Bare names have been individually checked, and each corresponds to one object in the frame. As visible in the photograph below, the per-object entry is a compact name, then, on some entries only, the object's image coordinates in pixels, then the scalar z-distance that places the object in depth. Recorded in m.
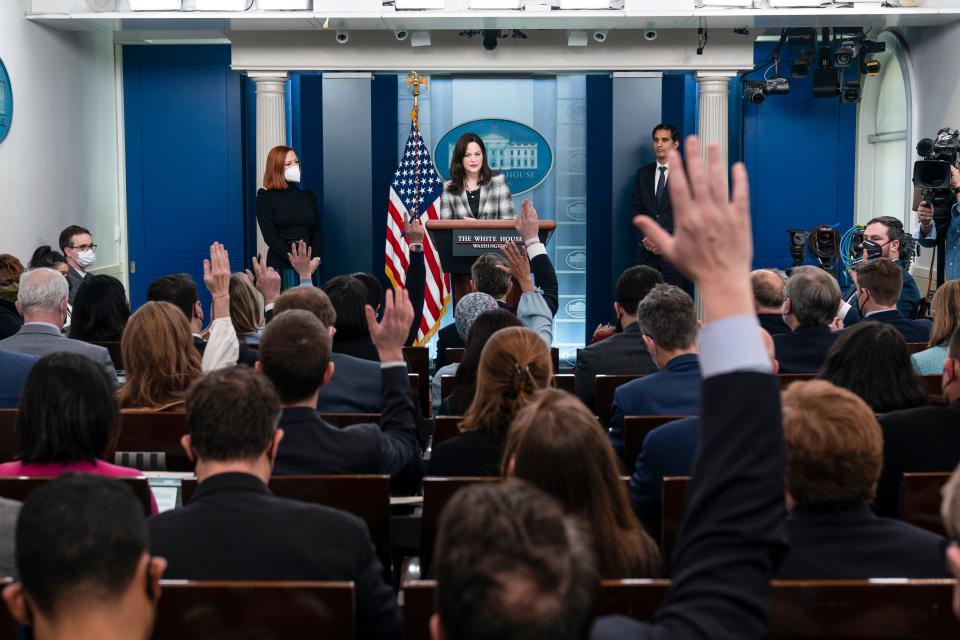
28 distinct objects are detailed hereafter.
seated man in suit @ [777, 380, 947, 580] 2.06
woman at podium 8.08
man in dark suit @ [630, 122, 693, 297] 9.25
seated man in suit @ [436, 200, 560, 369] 5.44
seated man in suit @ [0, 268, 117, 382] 4.45
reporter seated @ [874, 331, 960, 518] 3.05
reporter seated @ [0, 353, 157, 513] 2.71
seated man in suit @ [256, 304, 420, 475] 2.95
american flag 9.02
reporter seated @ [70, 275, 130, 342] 5.24
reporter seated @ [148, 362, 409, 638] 2.06
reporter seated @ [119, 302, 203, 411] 3.68
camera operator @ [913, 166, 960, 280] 7.52
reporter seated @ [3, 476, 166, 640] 1.40
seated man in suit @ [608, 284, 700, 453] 3.64
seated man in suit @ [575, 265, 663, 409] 4.61
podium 7.04
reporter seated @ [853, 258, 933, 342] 5.14
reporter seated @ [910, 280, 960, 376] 4.53
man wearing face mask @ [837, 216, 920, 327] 7.10
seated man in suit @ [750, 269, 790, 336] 5.13
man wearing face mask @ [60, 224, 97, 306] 7.84
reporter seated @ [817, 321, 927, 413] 3.42
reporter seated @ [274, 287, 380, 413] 3.97
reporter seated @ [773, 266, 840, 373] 4.73
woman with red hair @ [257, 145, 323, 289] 9.07
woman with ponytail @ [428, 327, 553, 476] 3.05
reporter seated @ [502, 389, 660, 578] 1.98
